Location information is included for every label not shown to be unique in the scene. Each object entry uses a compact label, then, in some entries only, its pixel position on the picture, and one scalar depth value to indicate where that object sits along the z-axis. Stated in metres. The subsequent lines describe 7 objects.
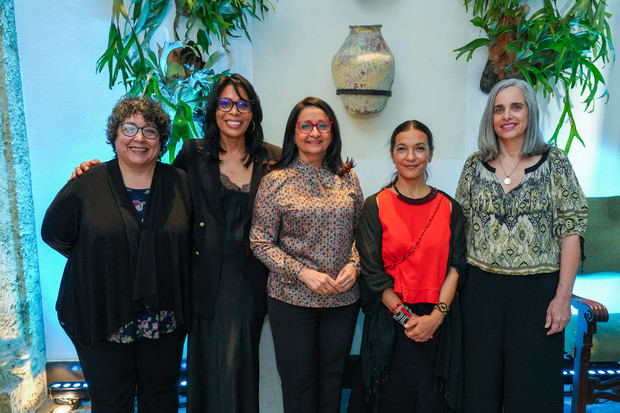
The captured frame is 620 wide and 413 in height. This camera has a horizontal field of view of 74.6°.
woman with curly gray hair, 1.49
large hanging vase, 2.27
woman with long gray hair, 1.56
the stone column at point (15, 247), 2.19
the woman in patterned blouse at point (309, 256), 1.58
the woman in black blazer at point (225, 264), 1.65
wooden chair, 1.85
